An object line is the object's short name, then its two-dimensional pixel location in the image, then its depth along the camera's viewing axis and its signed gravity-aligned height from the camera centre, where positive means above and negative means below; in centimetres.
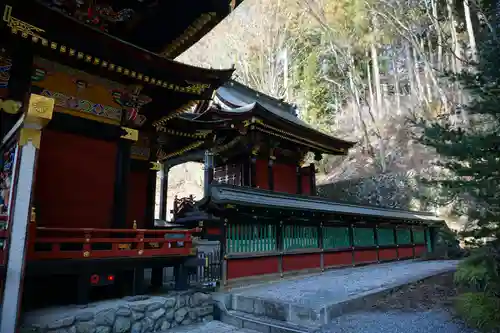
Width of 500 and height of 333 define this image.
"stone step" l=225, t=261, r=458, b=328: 684 -147
